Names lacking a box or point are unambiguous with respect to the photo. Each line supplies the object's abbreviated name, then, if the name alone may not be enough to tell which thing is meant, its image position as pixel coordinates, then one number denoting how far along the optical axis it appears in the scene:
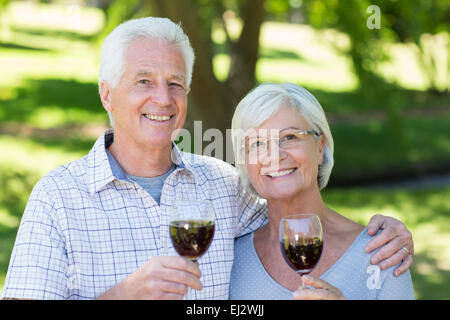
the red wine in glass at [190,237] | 2.27
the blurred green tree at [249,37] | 7.73
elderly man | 2.55
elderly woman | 2.85
